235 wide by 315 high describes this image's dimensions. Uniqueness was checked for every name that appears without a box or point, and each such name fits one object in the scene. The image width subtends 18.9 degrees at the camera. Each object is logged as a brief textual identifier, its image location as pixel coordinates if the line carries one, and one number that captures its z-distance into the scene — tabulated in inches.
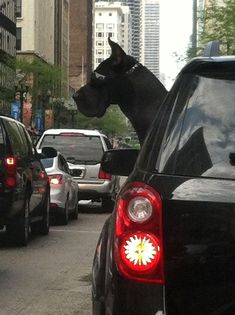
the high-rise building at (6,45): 2524.6
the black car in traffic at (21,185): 372.8
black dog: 321.7
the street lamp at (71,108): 2780.5
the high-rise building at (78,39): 5762.8
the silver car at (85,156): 677.9
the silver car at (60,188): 548.1
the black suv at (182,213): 113.3
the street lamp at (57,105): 2866.6
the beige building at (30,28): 3432.6
